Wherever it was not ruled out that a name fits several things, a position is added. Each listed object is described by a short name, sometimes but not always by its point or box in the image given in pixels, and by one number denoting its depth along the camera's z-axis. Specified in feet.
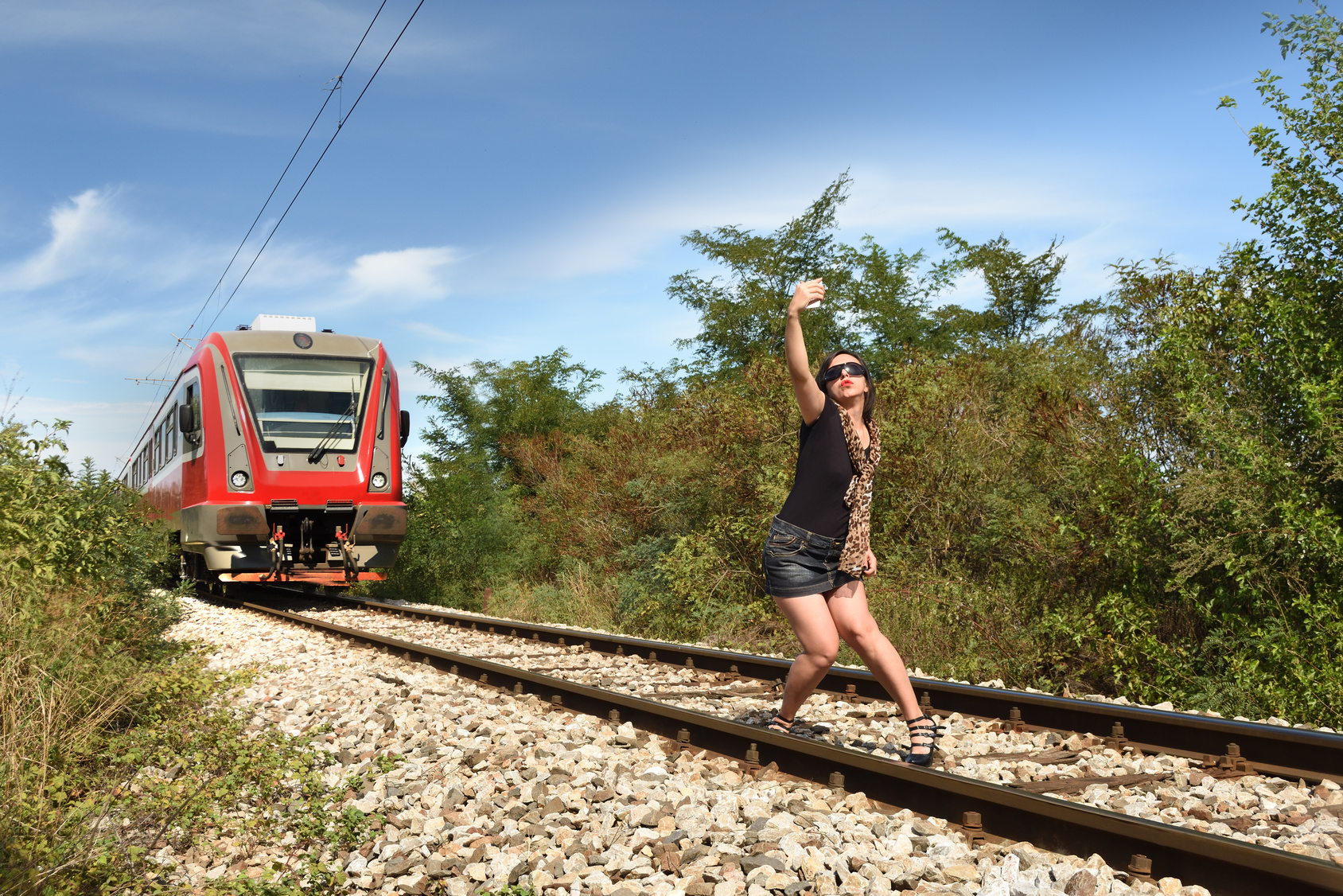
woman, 15.14
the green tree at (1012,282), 103.40
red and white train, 44.75
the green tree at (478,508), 62.49
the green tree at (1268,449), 22.20
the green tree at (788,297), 81.20
